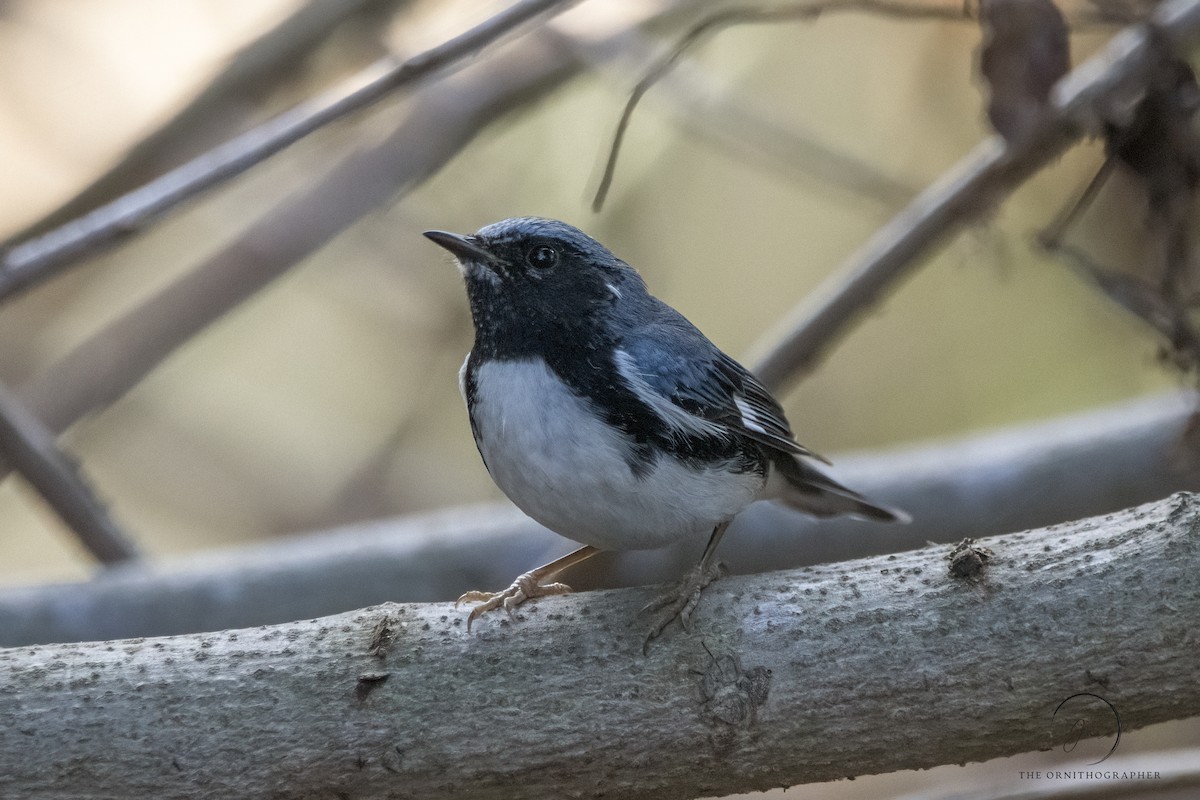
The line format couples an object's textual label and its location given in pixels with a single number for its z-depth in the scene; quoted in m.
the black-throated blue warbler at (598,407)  6.21
